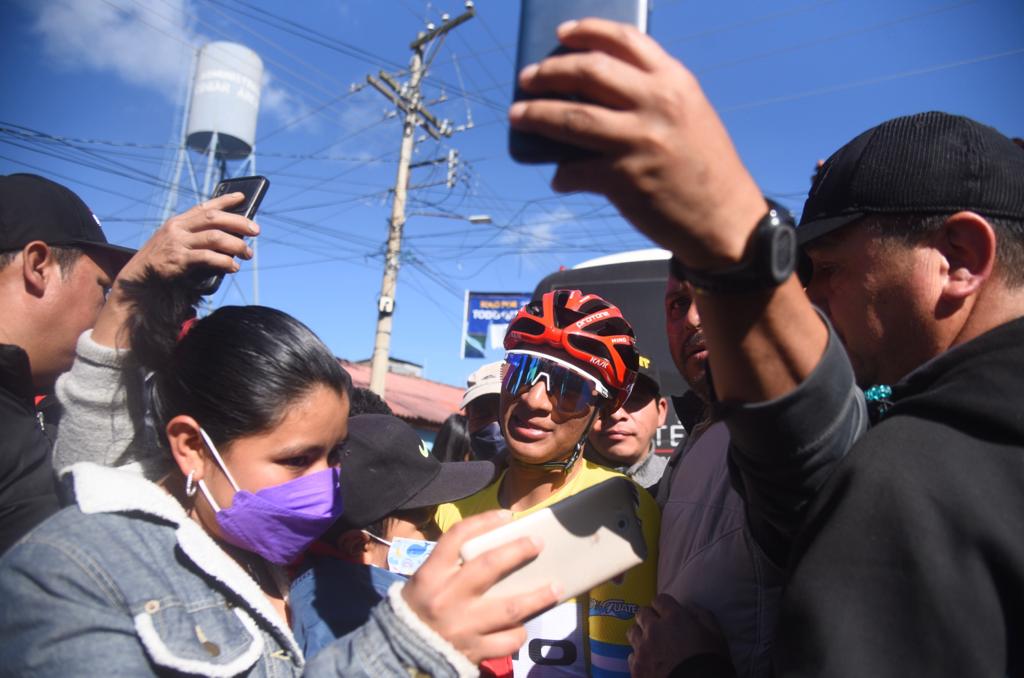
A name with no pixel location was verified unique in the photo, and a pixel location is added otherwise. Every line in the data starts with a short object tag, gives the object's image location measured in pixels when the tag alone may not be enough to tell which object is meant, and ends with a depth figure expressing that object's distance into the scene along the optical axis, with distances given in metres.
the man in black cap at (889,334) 0.84
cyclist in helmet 2.69
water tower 26.16
